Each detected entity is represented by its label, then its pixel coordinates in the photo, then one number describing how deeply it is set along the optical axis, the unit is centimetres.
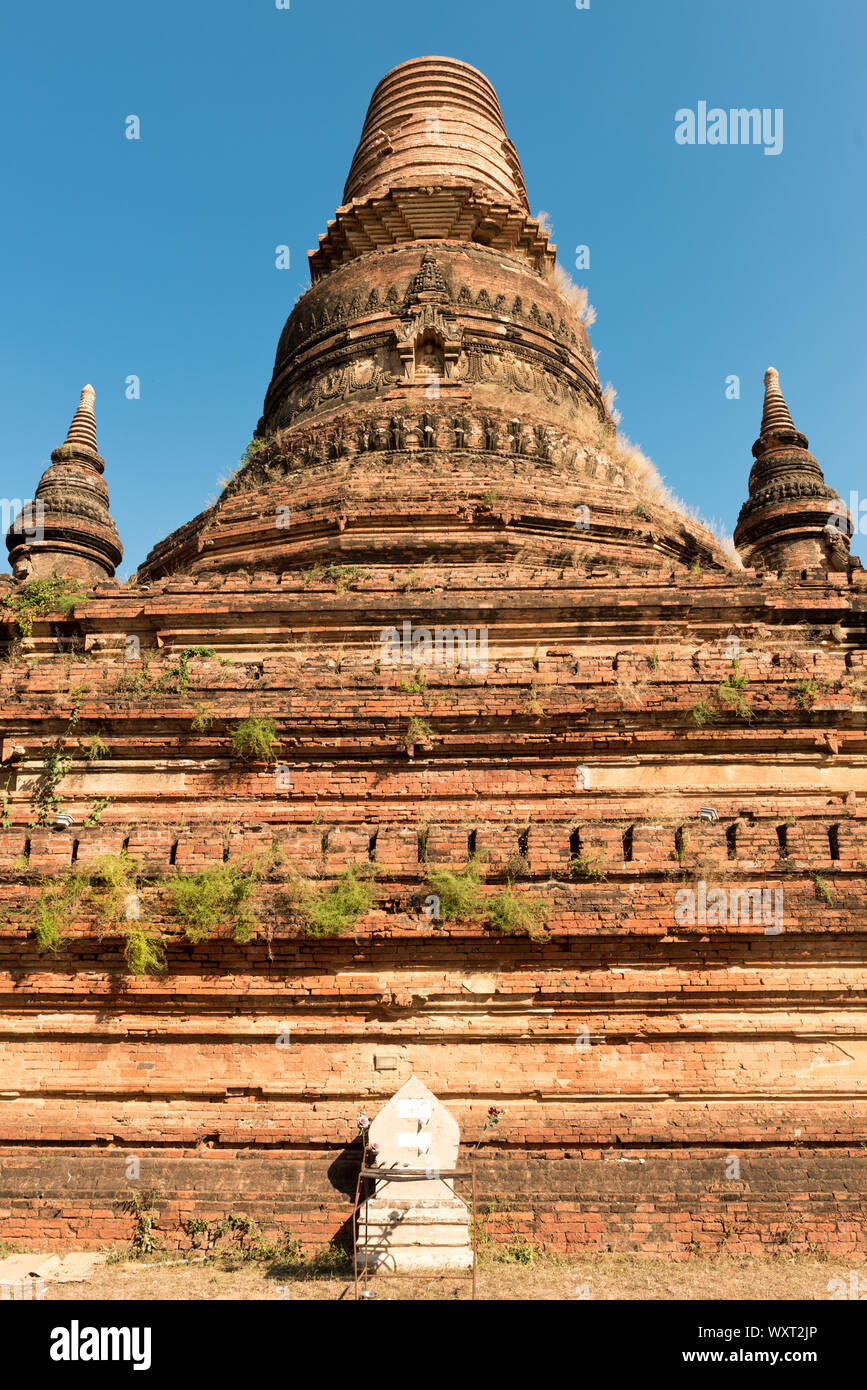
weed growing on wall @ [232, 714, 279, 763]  1029
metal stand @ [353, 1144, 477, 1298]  756
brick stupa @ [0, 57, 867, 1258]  835
